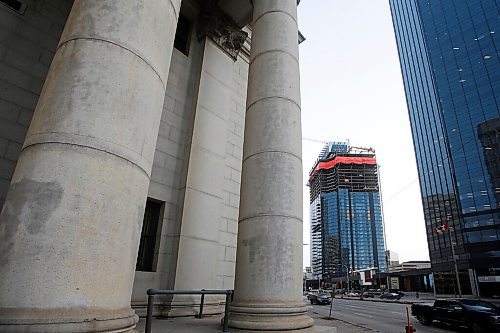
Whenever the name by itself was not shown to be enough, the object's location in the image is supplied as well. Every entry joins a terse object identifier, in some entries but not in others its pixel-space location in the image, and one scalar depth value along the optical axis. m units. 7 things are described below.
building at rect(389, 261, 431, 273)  130.25
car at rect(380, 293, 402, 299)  52.58
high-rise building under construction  153.62
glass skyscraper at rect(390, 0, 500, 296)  65.81
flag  38.21
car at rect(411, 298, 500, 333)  12.61
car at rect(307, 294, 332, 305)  37.66
